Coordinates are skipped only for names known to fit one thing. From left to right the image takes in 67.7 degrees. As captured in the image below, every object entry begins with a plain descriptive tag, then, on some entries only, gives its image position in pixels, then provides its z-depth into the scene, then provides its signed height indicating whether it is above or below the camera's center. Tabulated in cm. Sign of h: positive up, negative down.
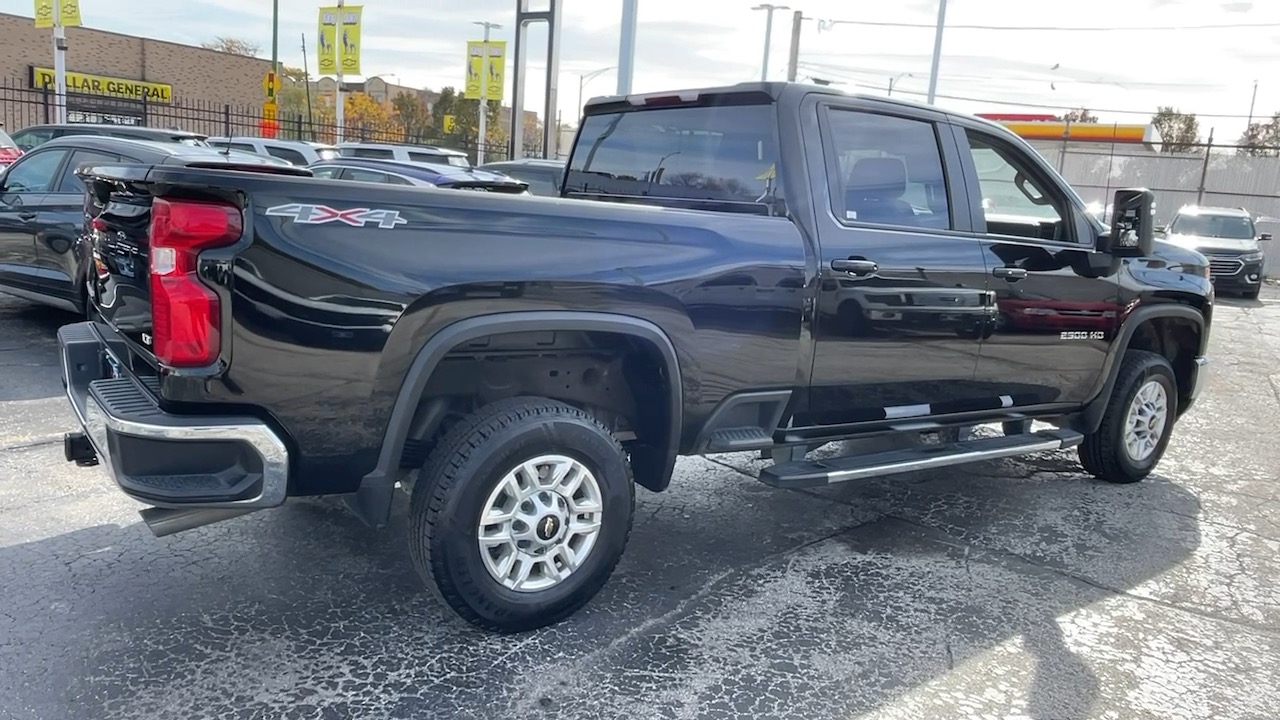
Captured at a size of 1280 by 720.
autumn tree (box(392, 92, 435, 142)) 6162 +334
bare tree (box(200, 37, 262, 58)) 6091 +665
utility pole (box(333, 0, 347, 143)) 2875 +345
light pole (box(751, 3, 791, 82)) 3519 +603
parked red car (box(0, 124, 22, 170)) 1434 -25
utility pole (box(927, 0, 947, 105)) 2462 +398
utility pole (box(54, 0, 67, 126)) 2127 +167
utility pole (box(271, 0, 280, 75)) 3488 +445
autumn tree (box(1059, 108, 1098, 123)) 4502 +475
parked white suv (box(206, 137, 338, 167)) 1408 +7
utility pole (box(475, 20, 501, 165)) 2970 +299
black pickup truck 287 -53
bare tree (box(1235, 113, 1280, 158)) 5047 +505
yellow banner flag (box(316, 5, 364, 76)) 2864 +354
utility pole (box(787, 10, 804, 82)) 3344 +528
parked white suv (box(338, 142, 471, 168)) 1592 +16
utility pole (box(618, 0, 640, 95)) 1224 +173
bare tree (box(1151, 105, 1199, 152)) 5491 +568
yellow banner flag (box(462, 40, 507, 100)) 2978 +305
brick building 3681 +309
